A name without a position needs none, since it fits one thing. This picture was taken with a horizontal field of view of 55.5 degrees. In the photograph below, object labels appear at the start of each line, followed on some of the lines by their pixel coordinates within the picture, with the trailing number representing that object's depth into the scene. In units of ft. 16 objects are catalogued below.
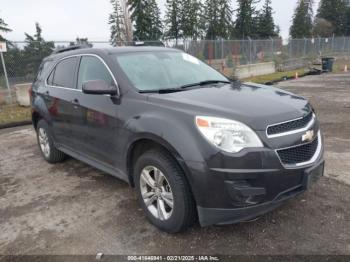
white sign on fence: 32.59
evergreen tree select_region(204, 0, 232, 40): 182.39
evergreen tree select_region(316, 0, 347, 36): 231.30
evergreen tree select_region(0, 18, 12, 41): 103.31
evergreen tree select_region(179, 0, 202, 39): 161.99
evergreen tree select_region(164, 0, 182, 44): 161.68
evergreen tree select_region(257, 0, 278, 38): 214.90
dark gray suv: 8.91
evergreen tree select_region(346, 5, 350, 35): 229.45
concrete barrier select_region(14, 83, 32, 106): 35.52
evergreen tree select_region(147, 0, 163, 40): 145.69
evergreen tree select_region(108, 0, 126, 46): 127.56
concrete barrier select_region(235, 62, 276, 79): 59.82
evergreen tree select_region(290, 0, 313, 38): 224.12
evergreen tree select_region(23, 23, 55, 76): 36.86
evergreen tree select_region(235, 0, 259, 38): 203.41
